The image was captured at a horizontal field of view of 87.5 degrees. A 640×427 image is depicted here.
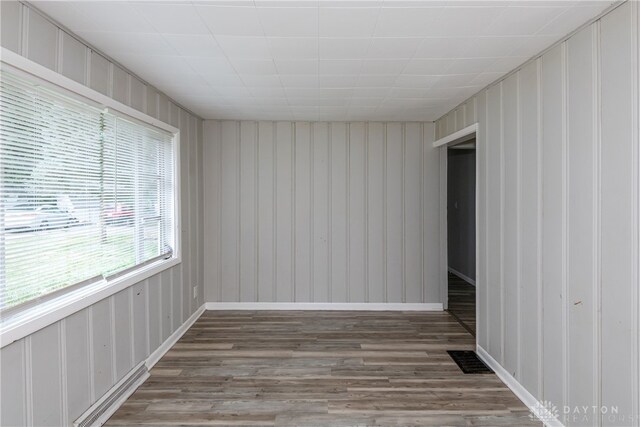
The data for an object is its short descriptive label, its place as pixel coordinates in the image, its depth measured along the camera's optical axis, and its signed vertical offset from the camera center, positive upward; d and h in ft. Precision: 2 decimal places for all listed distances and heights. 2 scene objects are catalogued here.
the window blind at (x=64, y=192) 5.40 +0.40
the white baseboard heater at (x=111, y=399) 6.86 -4.28
